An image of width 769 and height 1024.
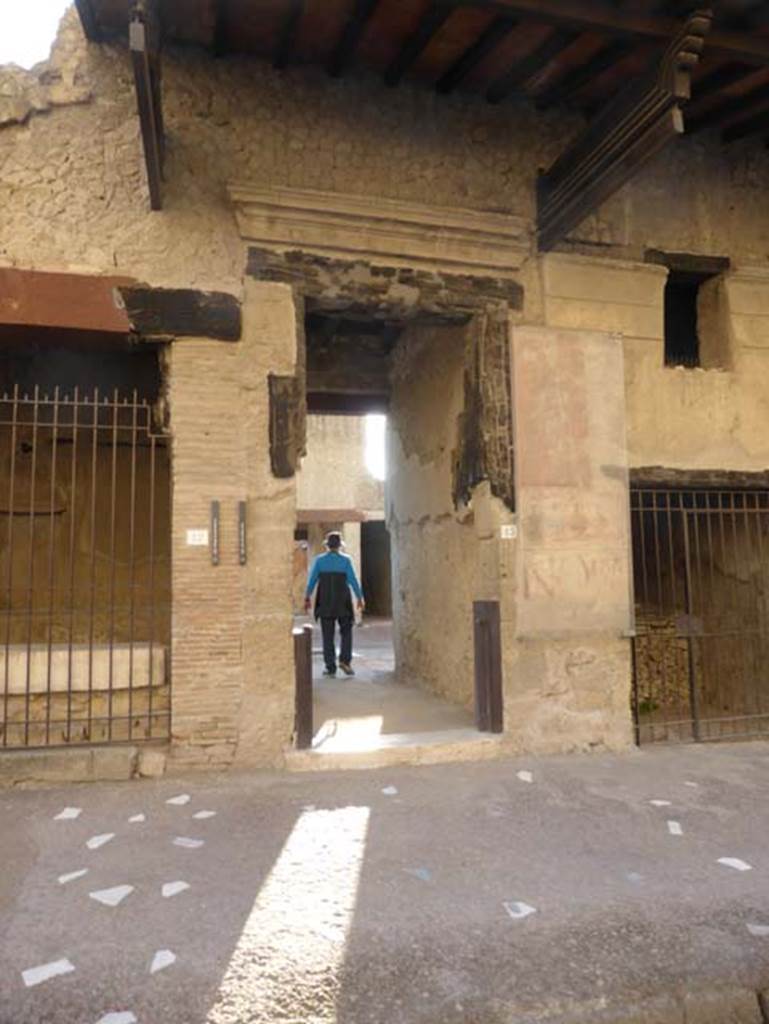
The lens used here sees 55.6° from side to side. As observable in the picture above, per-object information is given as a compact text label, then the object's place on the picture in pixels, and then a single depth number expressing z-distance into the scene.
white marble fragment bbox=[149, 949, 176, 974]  2.48
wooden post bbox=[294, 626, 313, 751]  5.09
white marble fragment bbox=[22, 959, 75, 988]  2.40
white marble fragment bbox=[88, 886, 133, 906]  3.00
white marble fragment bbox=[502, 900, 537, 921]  2.85
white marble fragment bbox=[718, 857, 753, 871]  3.35
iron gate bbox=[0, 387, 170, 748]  6.89
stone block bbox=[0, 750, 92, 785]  4.60
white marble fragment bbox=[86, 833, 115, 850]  3.64
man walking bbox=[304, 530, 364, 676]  8.12
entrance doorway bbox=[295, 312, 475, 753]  6.15
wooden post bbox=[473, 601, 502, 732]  5.48
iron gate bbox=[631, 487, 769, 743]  6.43
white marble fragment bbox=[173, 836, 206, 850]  3.62
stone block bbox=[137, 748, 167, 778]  4.79
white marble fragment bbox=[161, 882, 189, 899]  3.07
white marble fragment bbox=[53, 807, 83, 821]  4.04
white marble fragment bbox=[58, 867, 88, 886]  3.21
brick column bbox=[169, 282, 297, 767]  4.91
